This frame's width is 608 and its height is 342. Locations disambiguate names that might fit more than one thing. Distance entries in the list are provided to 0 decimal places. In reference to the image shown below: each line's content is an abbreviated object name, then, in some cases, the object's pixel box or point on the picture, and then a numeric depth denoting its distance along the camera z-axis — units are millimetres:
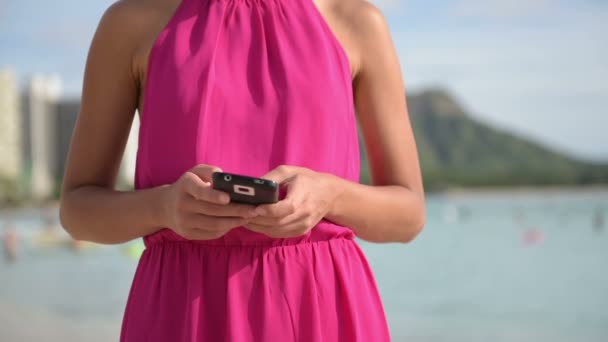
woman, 1091
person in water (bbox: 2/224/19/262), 23453
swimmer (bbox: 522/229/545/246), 30906
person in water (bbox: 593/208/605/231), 35562
